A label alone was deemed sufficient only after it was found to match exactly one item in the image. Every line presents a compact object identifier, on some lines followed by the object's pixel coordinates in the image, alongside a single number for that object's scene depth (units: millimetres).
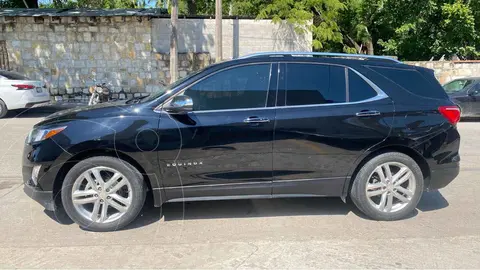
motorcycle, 9227
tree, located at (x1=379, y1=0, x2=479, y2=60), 17625
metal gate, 15172
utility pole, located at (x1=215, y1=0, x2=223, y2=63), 13863
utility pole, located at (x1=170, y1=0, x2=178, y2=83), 13719
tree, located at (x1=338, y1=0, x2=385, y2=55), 20484
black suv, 3828
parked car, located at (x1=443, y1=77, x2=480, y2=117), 11594
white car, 11289
